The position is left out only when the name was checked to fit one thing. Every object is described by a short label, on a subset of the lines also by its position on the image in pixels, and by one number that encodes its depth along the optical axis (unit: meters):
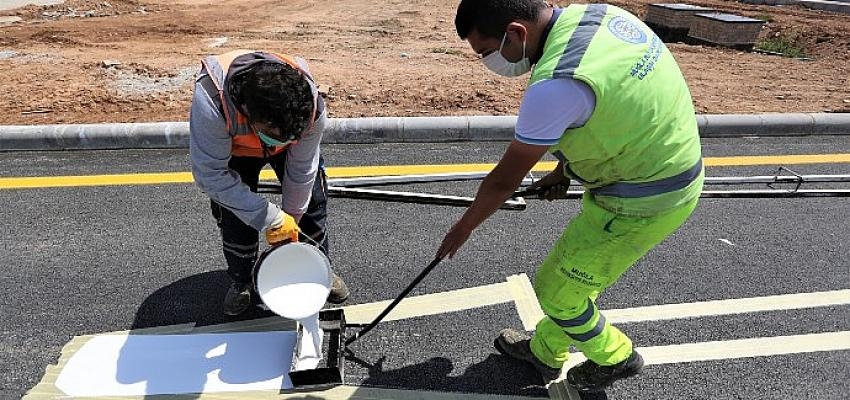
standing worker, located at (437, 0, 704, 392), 1.67
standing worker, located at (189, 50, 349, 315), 1.97
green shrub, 10.41
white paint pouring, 2.38
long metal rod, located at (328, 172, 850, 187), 3.59
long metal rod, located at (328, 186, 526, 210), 3.11
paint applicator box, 2.46
